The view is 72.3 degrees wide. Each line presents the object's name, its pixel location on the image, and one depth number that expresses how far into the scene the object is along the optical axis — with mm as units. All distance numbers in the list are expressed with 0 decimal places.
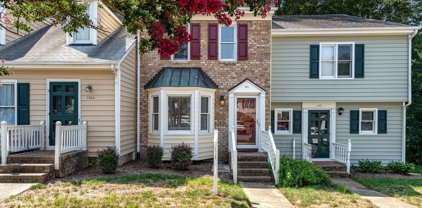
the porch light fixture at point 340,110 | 11977
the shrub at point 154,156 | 9648
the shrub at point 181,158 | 9336
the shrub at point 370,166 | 11266
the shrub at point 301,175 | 8070
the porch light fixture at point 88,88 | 9716
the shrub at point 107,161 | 8539
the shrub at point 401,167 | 11252
